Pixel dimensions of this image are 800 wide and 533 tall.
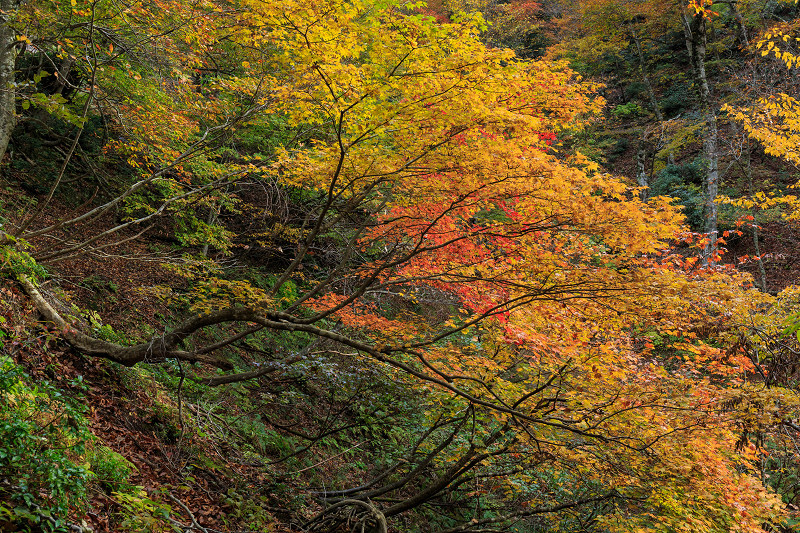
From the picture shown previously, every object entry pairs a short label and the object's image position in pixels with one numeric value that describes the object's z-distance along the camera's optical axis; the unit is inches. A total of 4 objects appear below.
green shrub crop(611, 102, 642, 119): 972.6
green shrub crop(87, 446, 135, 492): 170.6
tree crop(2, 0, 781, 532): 189.3
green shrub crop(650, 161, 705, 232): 682.8
